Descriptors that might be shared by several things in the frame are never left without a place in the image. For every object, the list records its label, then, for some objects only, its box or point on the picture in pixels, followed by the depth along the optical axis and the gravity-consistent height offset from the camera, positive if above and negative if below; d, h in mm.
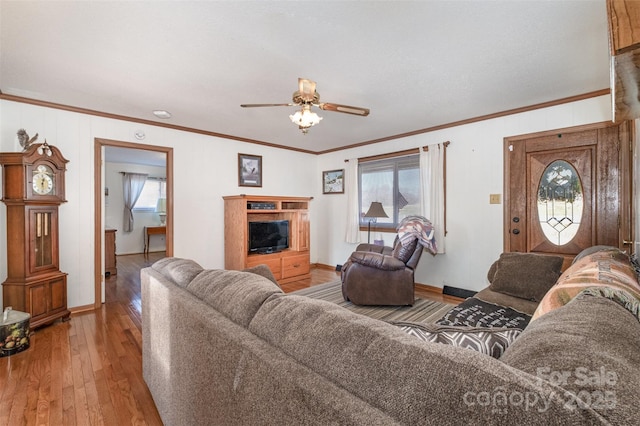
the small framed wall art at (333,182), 5480 +557
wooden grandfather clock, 2750 -223
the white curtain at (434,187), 3988 +323
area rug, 3086 -1172
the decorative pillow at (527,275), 2221 -545
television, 4461 -428
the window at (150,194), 7512 +459
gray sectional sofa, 437 -310
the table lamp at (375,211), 4270 -24
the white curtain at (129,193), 7109 +453
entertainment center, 4258 -390
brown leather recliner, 3281 -787
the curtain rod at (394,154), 4121 +891
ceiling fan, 2260 +883
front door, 2820 +201
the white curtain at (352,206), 5098 +65
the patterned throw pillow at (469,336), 794 -377
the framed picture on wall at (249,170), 4750 +693
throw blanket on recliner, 3365 -282
